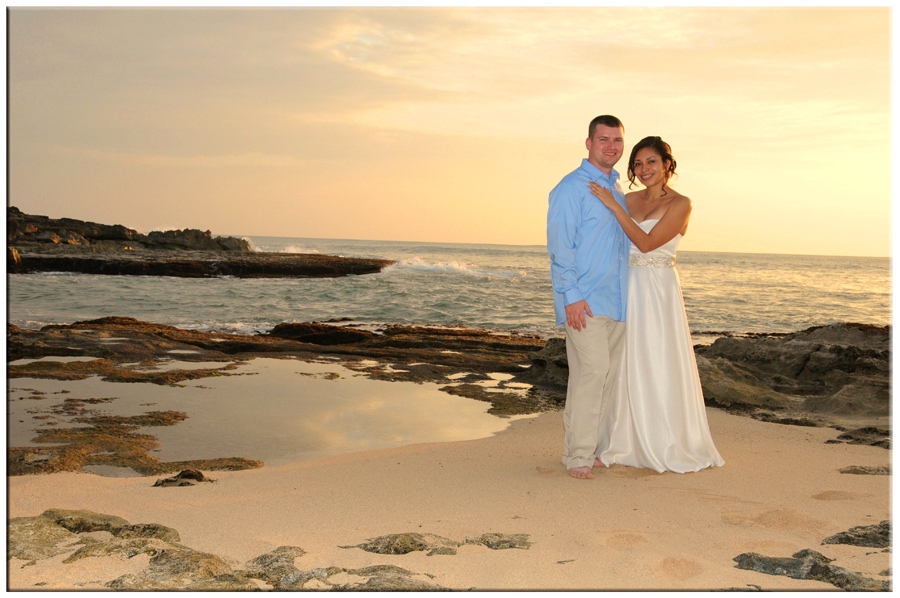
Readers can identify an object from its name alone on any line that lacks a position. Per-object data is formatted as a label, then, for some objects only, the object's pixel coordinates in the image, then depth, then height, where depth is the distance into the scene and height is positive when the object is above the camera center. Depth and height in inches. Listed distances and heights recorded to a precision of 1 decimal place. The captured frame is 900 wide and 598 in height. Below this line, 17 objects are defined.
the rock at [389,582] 102.1 -43.7
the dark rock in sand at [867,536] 116.6 -42.4
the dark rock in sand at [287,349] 306.0 -40.9
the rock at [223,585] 101.6 -43.7
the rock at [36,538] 110.0 -42.1
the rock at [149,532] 120.5 -43.4
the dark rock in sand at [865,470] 162.9 -43.5
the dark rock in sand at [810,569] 102.7 -43.0
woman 173.6 -17.7
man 163.2 -0.3
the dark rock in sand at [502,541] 118.2 -43.7
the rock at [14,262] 1095.0 +18.2
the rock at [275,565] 105.1 -43.3
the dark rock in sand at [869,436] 194.9 -43.9
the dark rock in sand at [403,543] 116.0 -43.6
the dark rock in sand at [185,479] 160.4 -45.9
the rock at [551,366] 314.0 -40.0
